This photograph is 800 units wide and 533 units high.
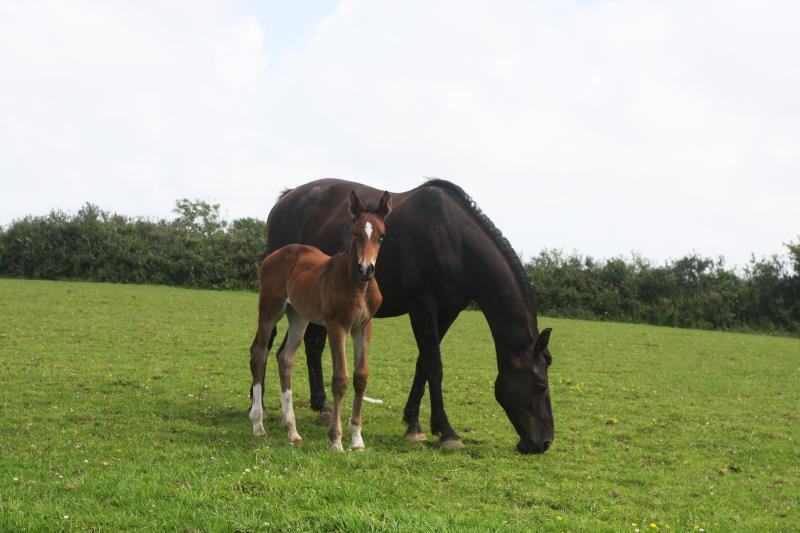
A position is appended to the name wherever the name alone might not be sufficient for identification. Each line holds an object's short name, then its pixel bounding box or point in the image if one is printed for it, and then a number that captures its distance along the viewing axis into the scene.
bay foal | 6.60
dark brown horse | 7.45
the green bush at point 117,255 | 35.41
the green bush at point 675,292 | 33.47
